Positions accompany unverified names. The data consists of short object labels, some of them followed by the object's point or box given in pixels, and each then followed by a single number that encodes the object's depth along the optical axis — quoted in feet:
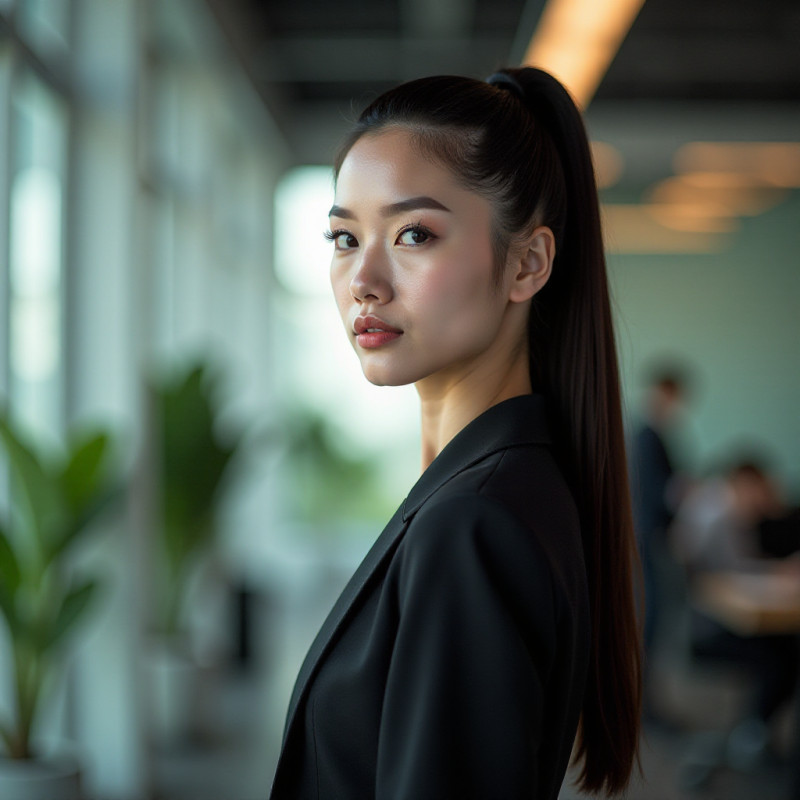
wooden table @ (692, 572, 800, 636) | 13.62
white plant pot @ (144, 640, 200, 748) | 15.35
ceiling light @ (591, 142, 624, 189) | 26.48
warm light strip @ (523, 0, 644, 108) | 14.49
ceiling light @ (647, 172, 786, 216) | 26.71
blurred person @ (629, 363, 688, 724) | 16.96
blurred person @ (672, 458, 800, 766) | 14.96
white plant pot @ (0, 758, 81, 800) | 9.37
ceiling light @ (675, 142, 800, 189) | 28.07
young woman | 2.66
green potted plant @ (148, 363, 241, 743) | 15.19
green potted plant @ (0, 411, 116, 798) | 9.82
